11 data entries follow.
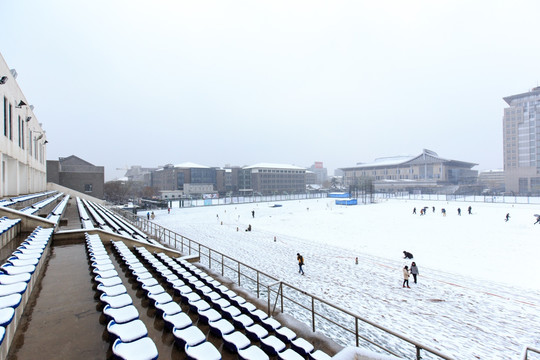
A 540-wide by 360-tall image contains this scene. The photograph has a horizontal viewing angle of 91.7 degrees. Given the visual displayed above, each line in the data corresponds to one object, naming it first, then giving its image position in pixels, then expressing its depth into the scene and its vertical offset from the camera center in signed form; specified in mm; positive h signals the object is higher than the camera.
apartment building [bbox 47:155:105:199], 48500 +1013
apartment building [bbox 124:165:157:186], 142200 +1625
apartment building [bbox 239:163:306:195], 111062 +914
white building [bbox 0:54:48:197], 16812 +3307
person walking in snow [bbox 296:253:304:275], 14570 -4612
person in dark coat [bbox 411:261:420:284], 13047 -4484
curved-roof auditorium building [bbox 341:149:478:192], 112050 +3338
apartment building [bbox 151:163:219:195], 106812 +1186
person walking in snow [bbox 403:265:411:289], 12539 -4512
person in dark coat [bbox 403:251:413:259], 16475 -4748
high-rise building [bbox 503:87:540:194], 94938 +14048
